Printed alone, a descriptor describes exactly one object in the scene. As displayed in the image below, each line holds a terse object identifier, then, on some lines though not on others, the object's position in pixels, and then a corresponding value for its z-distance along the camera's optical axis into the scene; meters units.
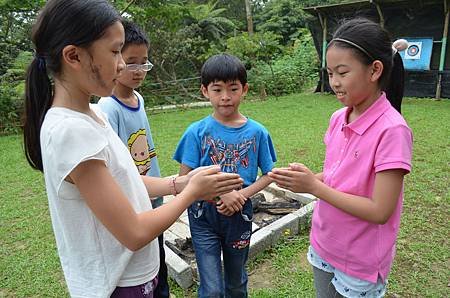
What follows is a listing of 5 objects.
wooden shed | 10.73
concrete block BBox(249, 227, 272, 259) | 3.01
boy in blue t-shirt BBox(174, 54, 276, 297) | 2.04
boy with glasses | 2.04
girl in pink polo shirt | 1.36
